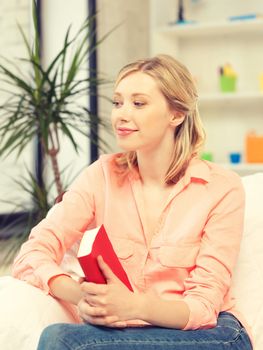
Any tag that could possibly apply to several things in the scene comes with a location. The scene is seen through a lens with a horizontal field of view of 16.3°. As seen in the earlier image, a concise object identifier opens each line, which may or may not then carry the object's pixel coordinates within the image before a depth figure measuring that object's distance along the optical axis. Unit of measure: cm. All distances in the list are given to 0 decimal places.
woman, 226
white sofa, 235
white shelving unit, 459
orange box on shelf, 445
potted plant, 363
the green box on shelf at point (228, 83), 454
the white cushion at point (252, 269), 274
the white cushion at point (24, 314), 233
